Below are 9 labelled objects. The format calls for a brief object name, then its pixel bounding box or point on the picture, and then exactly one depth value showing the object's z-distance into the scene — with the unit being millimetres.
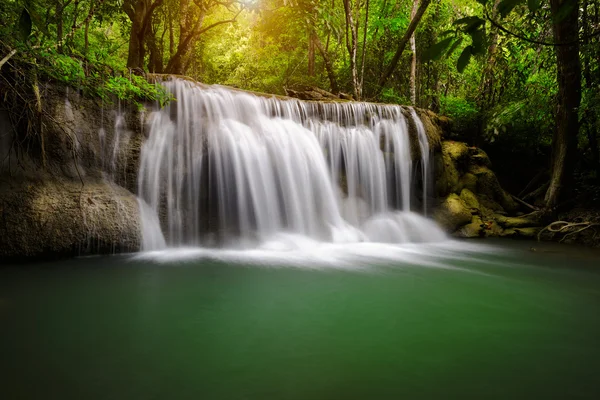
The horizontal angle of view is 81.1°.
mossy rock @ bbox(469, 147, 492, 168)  10492
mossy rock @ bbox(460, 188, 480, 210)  9562
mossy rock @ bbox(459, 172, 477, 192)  9992
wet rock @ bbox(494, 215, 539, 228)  8945
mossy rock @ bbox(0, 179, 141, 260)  4781
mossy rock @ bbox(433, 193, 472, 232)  9062
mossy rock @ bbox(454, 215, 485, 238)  8844
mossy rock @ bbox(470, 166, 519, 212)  10062
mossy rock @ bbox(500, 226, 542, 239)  8558
